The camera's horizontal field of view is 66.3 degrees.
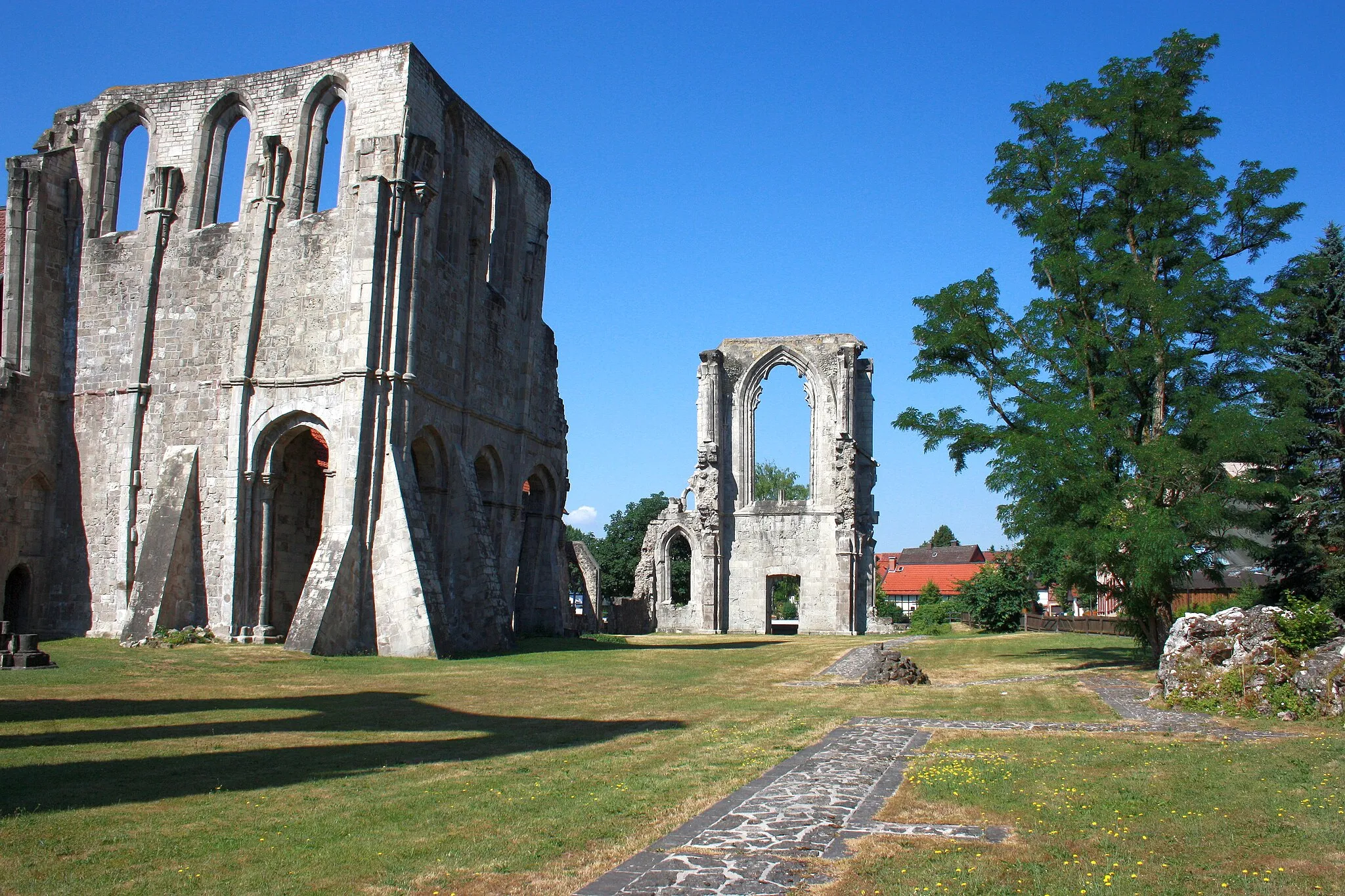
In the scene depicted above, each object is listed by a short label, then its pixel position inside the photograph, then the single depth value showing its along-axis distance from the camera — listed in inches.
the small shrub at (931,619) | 1648.6
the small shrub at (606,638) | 1116.3
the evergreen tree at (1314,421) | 735.1
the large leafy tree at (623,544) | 2593.5
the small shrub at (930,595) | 2028.8
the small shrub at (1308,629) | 480.4
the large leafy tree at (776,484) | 2940.5
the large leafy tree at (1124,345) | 698.8
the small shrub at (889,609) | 2342.5
